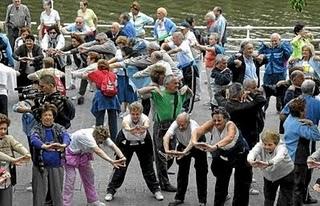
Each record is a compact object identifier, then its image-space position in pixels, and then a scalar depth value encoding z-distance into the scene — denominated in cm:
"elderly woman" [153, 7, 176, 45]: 1759
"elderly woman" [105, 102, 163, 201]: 1096
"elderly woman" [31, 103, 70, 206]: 997
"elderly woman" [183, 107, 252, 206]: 1022
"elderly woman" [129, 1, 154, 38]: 1815
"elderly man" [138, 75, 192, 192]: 1148
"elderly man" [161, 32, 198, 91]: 1471
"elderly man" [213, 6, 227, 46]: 1798
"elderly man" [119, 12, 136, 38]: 1640
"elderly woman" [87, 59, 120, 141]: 1266
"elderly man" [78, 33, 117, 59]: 1438
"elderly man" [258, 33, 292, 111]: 1484
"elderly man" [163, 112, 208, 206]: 1065
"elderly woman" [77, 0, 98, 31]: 1833
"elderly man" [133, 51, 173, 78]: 1298
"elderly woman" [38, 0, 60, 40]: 1759
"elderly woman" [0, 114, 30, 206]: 971
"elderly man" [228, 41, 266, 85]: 1364
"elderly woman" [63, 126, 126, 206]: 1030
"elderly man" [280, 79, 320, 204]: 1098
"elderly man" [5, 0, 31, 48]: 1820
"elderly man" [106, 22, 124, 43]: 1544
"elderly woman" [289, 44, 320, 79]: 1394
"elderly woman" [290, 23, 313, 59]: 1553
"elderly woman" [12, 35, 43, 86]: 1439
